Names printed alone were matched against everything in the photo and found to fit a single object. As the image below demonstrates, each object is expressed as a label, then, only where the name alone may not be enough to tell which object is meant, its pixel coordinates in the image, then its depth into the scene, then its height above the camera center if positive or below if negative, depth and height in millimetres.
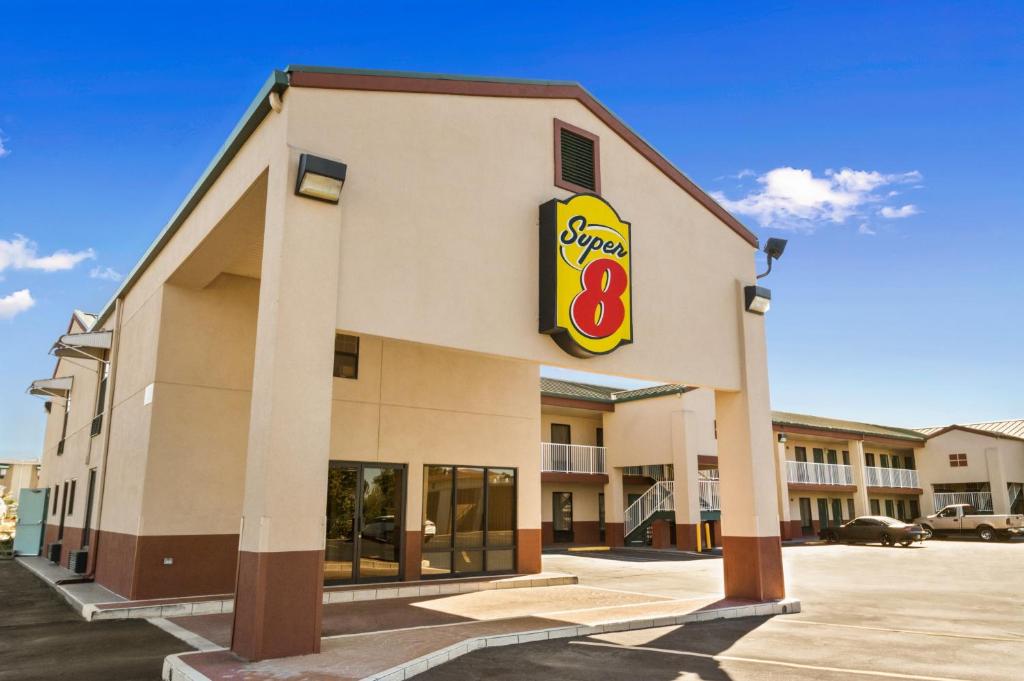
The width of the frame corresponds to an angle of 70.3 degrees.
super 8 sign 11305 +3491
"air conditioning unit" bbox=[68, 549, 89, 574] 16406 -1468
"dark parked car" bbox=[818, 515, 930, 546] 30688 -1495
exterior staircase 29531 -592
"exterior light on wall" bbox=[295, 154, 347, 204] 8922 +3850
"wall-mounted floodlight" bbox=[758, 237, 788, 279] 14820 +4969
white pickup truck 34344 -1268
